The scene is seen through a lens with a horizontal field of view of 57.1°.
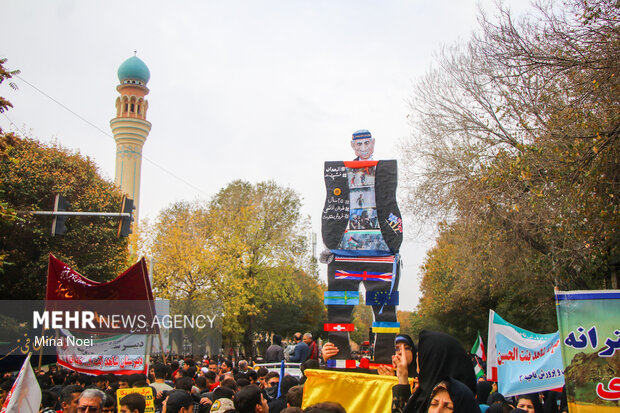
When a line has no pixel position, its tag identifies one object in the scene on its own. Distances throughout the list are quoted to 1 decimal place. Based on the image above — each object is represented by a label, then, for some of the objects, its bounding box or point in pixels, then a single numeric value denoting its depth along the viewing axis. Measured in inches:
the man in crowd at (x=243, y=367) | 465.1
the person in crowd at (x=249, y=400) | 188.2
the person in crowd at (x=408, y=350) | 180.4
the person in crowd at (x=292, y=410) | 155.0
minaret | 1865.2
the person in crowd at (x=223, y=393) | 229.8
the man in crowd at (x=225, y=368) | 453.1
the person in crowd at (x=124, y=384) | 312.8
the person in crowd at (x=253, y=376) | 360.0
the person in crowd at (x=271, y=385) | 300.8
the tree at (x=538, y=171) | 381.2
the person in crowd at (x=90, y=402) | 215.0
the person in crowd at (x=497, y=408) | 242.7
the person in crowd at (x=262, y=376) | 322.3
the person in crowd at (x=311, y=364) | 285.5
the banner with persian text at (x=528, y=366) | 316.1
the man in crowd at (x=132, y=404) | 223.6
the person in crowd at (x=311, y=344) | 386.6
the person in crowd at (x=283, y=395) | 241.0
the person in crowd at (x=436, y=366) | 156.3
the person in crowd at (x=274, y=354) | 471.5
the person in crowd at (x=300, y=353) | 378.9
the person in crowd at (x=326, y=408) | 144.3
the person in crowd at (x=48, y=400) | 284.5
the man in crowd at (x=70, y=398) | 248.5
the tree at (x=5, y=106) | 461.5
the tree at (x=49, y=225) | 909.8
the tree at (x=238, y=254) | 1242.6
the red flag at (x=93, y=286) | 390.6
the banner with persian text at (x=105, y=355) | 378.0
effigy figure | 394.3
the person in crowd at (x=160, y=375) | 314.2
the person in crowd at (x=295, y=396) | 216.5
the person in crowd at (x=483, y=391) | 347.6
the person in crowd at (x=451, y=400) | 142.7
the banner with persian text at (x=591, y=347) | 221.0
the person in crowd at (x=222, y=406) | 201.6
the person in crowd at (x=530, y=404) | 277.0
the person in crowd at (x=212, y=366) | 403.1
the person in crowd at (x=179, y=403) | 224.8
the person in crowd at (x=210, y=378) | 346.6
